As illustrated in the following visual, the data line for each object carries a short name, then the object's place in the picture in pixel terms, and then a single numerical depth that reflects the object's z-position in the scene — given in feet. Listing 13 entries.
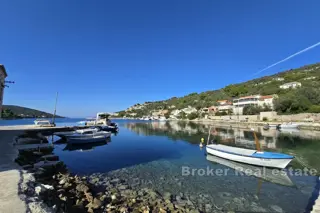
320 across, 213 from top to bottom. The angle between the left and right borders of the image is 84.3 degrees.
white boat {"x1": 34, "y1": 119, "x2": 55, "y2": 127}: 134.49
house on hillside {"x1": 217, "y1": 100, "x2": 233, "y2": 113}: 302.58
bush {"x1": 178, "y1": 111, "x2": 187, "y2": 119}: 377.17
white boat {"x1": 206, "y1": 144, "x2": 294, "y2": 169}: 44.75
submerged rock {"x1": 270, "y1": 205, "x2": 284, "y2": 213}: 26.77
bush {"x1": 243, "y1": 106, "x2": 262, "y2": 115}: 229.84
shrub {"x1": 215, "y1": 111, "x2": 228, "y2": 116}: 285.64
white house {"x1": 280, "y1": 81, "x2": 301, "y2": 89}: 307.33
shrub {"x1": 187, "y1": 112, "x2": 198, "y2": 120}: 337.56
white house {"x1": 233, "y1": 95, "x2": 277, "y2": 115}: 247.66
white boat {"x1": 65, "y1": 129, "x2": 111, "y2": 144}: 83.97
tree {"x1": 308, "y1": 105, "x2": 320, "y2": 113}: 163.94
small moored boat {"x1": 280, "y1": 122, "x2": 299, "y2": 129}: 150.55
